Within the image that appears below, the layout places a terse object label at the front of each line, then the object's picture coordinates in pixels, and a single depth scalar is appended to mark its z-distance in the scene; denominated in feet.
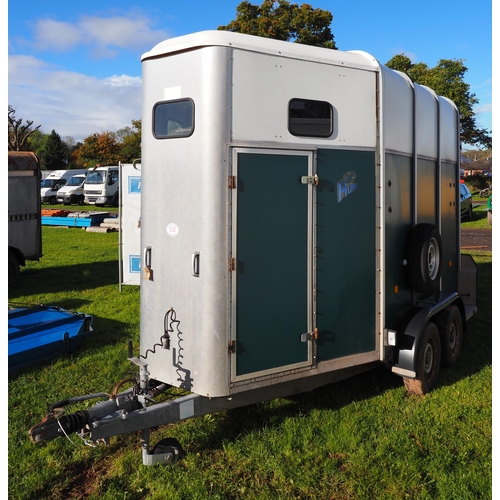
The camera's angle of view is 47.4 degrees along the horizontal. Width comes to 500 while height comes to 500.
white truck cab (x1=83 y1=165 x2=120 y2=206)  104.22
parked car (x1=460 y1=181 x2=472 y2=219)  78.07
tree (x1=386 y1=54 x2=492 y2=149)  97.45
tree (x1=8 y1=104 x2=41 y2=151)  140.09
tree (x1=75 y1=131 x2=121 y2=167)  187.11
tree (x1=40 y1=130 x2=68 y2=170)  207.92
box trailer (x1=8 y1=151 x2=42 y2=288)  38.52
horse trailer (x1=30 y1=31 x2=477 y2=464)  15.28
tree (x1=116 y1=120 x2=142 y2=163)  173.74
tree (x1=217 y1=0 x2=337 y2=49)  89.71
